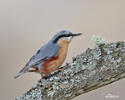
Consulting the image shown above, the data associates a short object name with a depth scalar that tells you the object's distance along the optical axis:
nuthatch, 6.50
